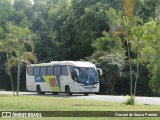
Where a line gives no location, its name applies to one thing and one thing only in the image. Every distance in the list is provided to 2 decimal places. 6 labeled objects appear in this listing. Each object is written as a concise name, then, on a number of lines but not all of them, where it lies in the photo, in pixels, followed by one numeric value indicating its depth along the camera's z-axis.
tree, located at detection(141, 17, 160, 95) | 36.72
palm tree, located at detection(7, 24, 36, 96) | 36.81
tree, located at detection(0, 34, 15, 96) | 37.13
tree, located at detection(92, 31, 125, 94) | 47.91
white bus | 37.56
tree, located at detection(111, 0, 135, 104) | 25.11
